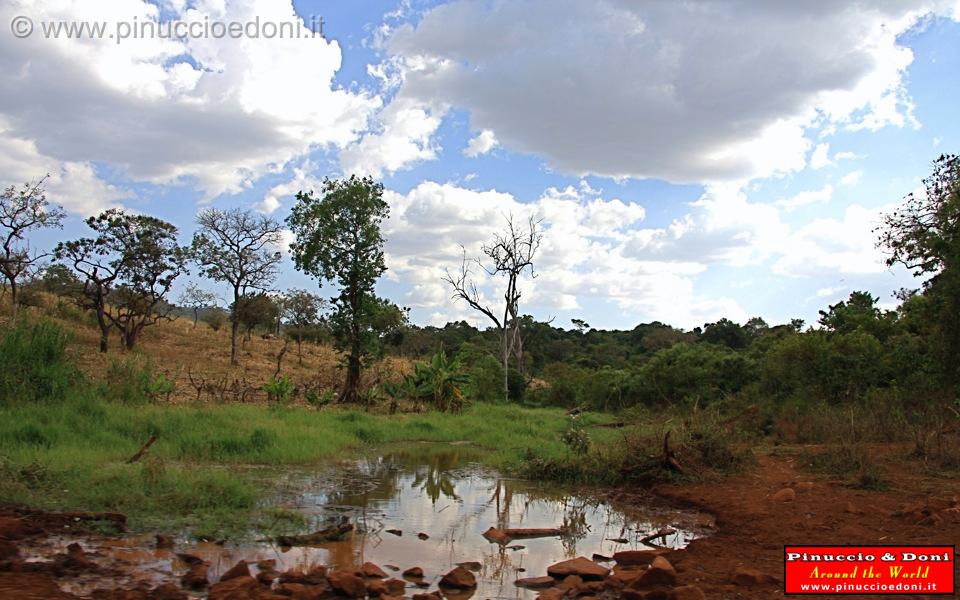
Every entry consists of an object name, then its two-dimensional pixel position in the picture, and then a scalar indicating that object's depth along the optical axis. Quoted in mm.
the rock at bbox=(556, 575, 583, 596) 5473
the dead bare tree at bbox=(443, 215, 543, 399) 32062
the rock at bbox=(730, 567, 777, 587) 5309
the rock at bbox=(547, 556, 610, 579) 5738
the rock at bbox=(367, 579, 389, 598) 5133
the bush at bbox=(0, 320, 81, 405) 12117
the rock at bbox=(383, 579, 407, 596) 5219
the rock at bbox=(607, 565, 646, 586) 5500
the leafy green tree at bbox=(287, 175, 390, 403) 22047
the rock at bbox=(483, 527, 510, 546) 7281
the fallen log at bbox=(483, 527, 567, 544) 7336
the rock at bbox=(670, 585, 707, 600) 4832
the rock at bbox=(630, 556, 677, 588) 5191
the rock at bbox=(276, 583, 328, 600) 4859
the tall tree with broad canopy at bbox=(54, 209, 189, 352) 27859
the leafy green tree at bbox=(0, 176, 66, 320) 24656
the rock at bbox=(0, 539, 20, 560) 5306
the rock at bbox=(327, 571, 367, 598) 5062
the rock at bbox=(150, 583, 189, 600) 4797
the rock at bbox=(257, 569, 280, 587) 5195
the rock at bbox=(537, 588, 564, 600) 5215
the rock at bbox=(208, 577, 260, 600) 4758
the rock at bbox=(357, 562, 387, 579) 5465
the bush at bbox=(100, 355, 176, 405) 14174
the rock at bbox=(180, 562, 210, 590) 5129
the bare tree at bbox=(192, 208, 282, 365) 30906
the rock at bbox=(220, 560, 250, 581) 5207
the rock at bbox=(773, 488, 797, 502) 8508
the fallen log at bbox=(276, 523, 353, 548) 6512
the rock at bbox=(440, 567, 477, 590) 5520
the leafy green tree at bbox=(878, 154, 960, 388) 14461
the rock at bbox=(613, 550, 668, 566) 6234
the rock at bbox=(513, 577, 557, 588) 5715
